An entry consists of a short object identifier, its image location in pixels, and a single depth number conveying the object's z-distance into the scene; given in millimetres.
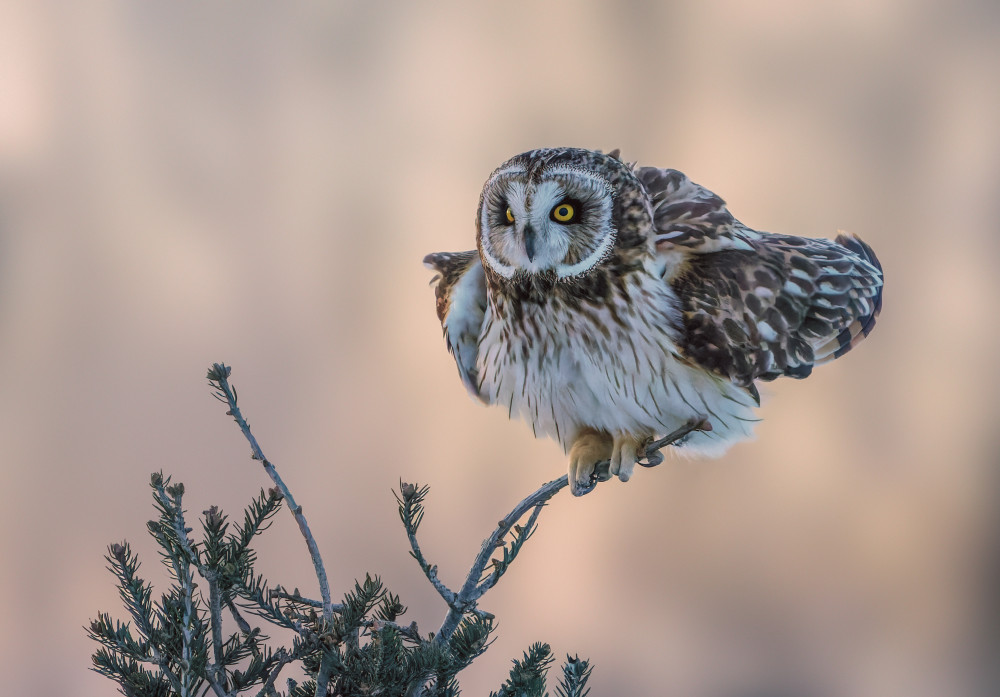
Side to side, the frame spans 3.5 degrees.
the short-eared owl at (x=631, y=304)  9500
